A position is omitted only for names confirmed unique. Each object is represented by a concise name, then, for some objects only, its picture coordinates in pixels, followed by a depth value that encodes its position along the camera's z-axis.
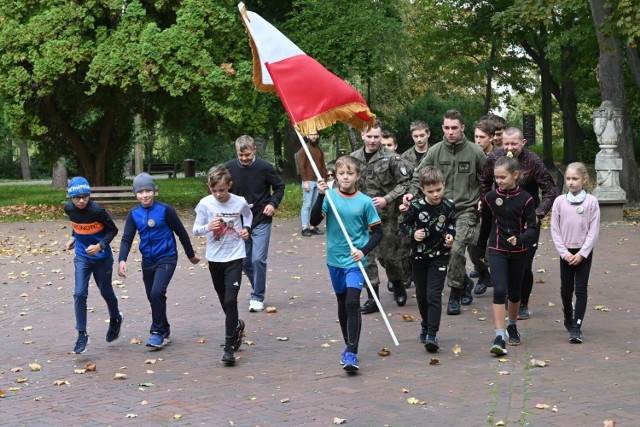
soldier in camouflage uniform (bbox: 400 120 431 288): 10.78
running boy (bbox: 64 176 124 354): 8.80
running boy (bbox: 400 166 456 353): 8.52
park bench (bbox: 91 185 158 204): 24.30
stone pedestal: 20.05
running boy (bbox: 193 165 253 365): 8.52
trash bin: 49.97
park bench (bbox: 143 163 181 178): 52.75
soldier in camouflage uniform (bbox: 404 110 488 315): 10.16
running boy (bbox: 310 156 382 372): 8.05
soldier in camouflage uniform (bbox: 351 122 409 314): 10.46
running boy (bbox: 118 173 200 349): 8.88
